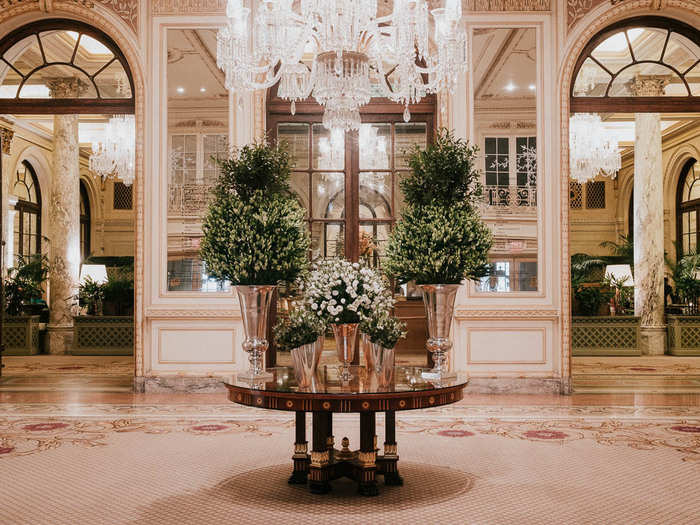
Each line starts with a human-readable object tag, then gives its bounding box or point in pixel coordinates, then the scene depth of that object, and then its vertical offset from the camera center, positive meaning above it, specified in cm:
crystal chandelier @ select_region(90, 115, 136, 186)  1233 +227
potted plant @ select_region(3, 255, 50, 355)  1155 -50
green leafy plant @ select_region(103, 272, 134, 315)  1165 -21
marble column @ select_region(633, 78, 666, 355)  1191 +85
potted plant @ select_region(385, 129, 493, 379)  401 +25
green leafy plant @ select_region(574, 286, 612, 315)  1165 -27
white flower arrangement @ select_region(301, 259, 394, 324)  376 -6
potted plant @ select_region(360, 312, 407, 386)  376 -30
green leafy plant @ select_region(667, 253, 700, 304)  1182 +4
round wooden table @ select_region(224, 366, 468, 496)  337 -57
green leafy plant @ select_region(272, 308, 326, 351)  368 -25
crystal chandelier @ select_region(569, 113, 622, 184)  1221 +227
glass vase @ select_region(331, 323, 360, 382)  389 -31
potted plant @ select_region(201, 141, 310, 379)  388 +24
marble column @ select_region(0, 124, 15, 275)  1288 +183
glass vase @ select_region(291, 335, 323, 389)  369 -40
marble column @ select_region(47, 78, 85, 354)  1182 +80
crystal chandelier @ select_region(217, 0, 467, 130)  512 +173
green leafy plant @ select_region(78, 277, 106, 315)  1167 -16
